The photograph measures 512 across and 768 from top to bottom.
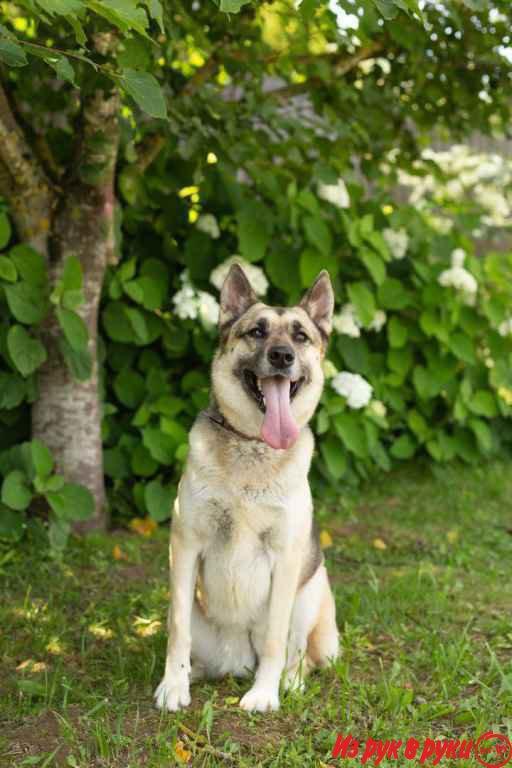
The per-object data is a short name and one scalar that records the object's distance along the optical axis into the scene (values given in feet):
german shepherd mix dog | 10.00
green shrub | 15.81
